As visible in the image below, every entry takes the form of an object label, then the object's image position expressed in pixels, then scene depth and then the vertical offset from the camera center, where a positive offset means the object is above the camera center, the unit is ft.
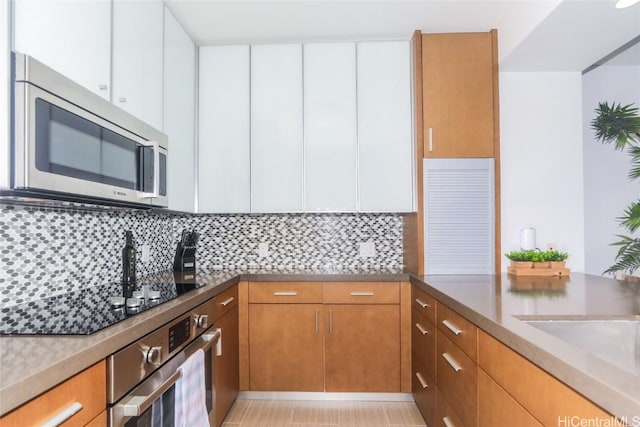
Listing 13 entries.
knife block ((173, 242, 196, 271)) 8.52 -0.92
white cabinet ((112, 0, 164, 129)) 5.21 +2.56
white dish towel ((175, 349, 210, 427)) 4.57 -2.33
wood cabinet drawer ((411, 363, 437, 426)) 6.23 -3.26
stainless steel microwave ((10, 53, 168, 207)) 3.29 +0.84
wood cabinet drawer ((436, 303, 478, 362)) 4.45 -1.52
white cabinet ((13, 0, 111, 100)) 3.62 +2.07
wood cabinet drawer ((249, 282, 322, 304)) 7.86 -1.58
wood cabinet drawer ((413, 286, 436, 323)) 6.23 -1.58
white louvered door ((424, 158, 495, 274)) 7.80 +0.01
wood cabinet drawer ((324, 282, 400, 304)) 7.80 -1.58
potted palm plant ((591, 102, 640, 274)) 7.20 +1.73
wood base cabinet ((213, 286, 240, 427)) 6.54 -2.63
